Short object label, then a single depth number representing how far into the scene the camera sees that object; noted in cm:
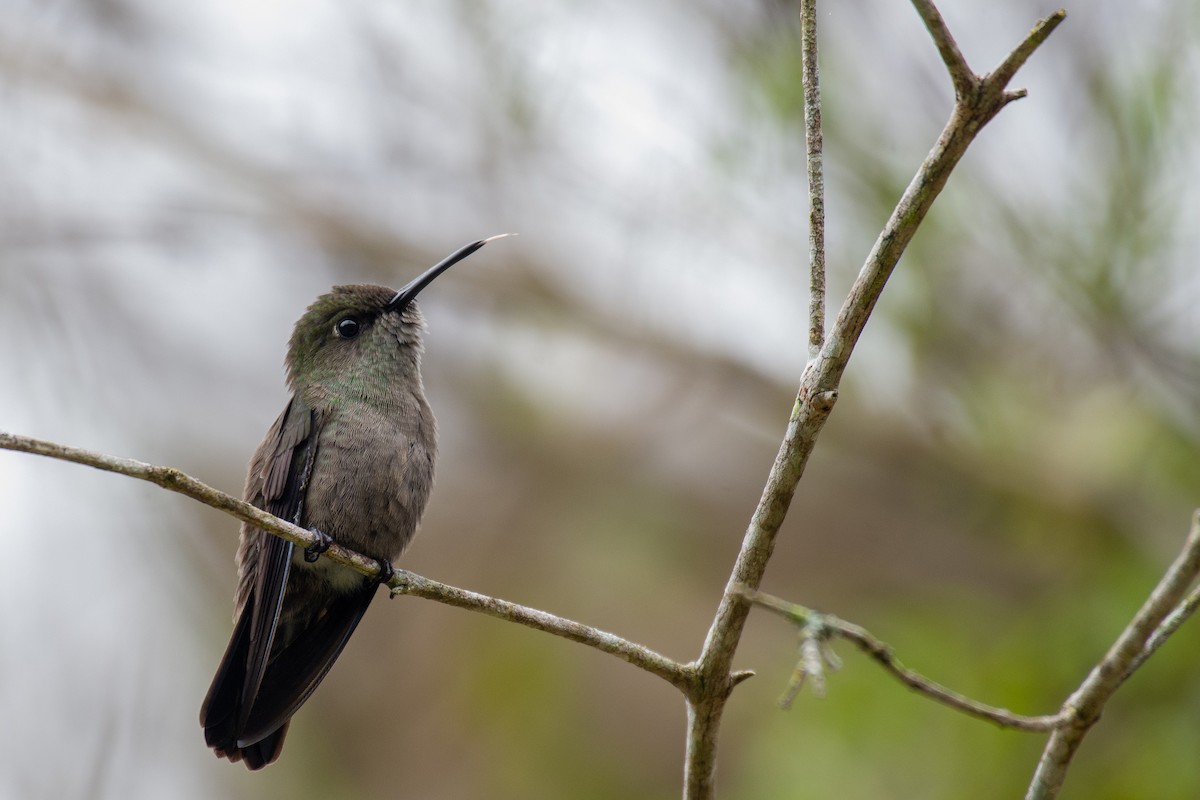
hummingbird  671
